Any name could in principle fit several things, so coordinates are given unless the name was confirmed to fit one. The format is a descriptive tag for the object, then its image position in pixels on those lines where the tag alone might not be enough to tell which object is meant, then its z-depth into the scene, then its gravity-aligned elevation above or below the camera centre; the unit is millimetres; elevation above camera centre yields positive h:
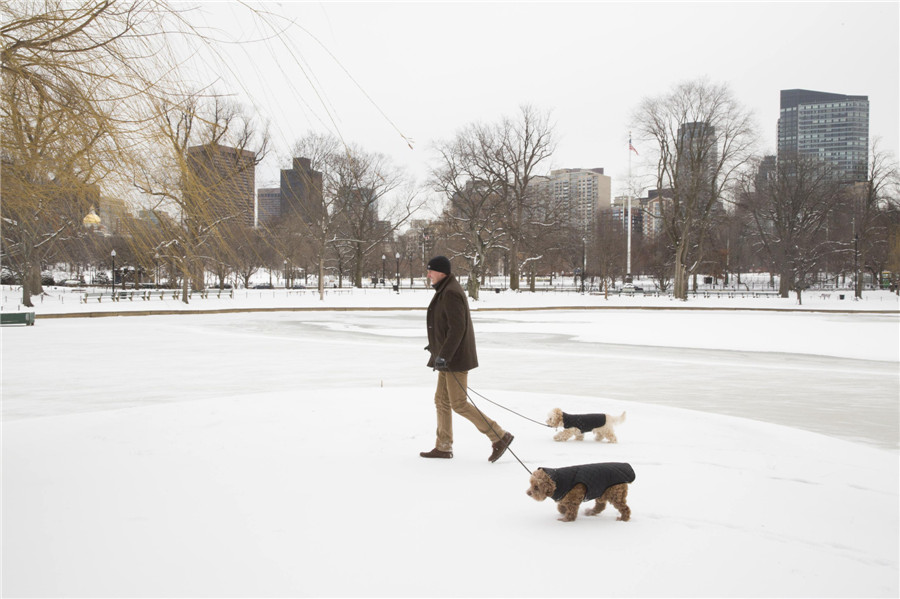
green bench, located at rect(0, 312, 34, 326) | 23641 -1483
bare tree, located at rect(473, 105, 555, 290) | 47812 +8948
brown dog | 4078 -1292
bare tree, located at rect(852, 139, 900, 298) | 52156 +6480
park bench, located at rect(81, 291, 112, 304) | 43875 -1137
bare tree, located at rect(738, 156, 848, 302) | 49875 +6507
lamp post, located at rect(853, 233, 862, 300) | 46631 +1283
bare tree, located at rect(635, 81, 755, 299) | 45125 +9895
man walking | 5336 -614
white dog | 6102 -1361
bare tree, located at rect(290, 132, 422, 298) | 48144 +4987
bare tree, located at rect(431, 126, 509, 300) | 44781 +6602
